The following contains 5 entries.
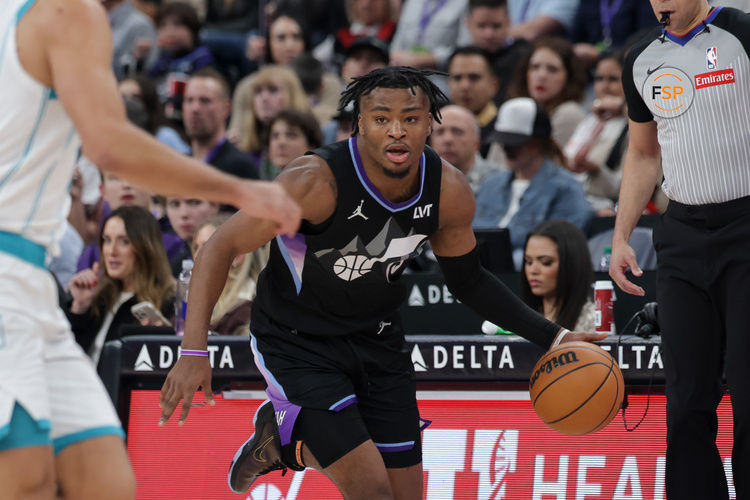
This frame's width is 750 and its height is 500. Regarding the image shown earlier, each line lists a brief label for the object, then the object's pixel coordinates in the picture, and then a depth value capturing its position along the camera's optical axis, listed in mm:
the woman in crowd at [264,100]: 19062
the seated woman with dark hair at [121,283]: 13555
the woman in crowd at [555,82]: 17797
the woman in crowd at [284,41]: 22719
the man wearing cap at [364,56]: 20000
